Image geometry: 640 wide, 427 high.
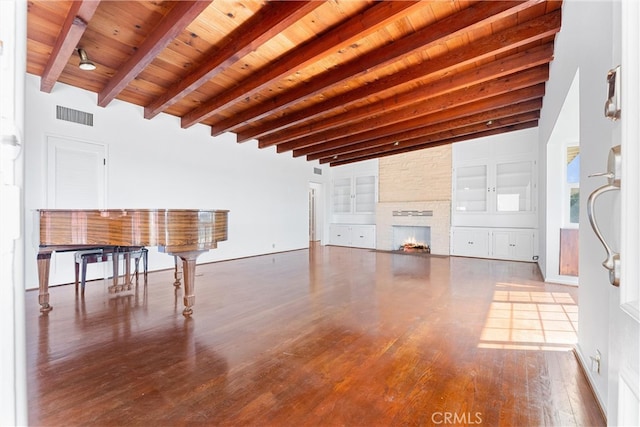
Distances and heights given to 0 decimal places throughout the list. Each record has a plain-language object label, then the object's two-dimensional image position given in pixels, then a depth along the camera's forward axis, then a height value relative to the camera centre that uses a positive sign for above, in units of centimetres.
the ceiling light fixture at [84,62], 325 +169
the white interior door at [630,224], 61 -3
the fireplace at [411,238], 800 -79
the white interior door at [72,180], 416 +43
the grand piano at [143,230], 262 -19
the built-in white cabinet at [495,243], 625 -74
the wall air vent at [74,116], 423 +140
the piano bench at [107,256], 367 -61
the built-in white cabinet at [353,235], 873 -78
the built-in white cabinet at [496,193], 636 +39
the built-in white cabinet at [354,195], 892 +48
